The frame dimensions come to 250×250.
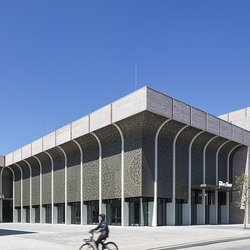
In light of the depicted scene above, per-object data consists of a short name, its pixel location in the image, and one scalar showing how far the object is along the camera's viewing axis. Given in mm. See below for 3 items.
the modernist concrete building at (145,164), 35500
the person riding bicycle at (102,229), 14023
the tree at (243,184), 34894
